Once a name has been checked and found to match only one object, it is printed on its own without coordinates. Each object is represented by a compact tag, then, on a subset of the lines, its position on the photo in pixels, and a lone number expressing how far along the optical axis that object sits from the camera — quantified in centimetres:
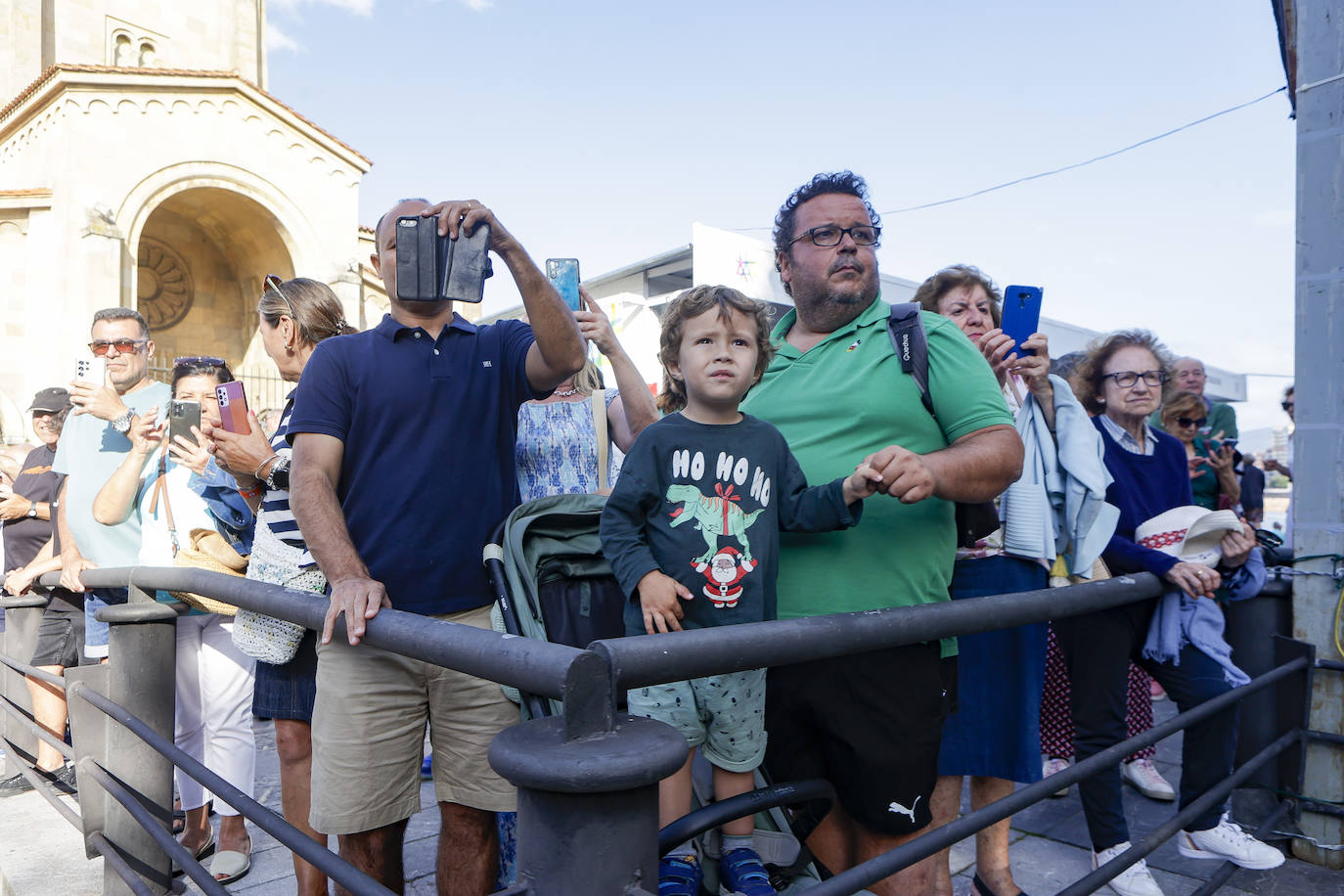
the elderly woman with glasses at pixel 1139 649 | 287
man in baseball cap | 415
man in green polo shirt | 192
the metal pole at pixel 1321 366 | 312
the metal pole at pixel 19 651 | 385
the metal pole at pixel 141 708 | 243
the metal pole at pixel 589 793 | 92
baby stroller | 190
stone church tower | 1503
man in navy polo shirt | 209
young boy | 189
